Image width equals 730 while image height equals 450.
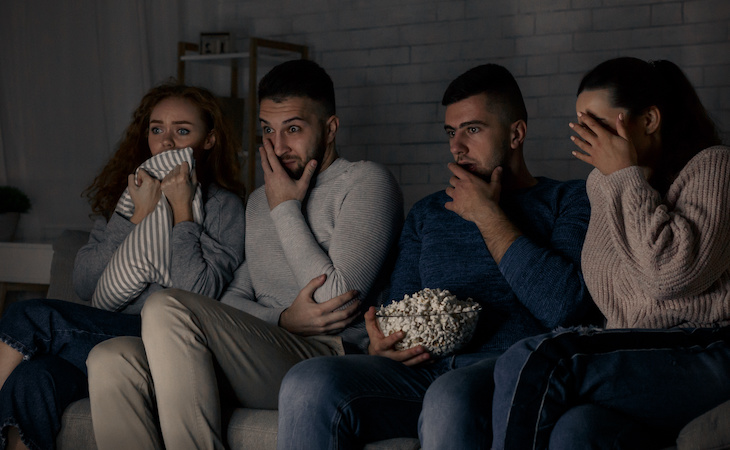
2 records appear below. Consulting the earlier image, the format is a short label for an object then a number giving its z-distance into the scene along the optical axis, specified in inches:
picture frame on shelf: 171.2
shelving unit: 158.9
